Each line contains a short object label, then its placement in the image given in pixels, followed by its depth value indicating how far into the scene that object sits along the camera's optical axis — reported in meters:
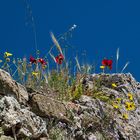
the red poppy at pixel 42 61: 8.41
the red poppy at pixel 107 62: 8.75
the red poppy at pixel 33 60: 8.41
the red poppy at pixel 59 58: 8.47
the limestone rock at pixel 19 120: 5.61
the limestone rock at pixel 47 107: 6.50
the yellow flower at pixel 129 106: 8.19
